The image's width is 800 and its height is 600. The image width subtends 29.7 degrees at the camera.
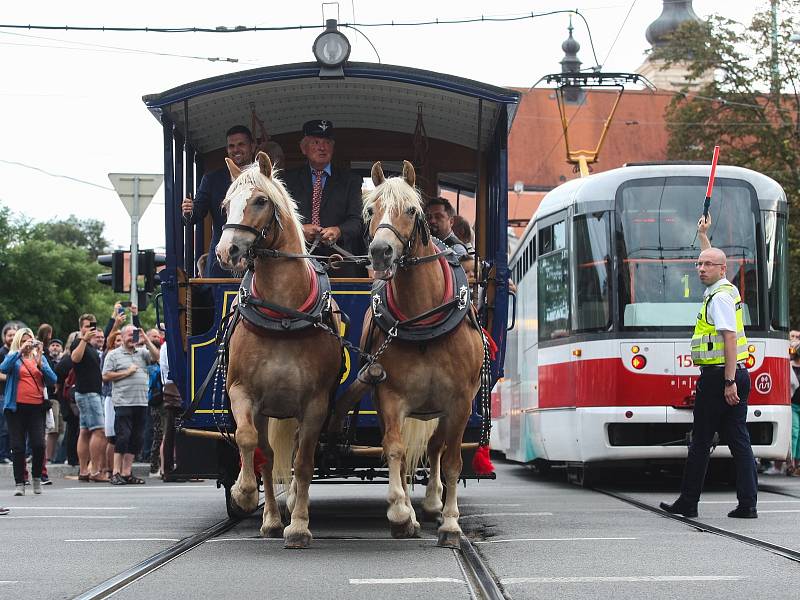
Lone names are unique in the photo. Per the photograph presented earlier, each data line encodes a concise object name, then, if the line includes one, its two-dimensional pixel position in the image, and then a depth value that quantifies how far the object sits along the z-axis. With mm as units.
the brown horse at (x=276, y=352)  8914
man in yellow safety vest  11375
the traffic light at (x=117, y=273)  18453
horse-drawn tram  9109
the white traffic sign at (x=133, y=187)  20891
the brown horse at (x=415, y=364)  9039
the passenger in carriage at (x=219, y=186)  11297
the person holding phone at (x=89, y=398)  18859
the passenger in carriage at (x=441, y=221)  11562
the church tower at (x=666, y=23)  87988
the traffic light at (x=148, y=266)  13172
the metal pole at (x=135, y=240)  19031
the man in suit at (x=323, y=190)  11117
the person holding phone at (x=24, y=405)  15471
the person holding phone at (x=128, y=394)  18766
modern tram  15266
